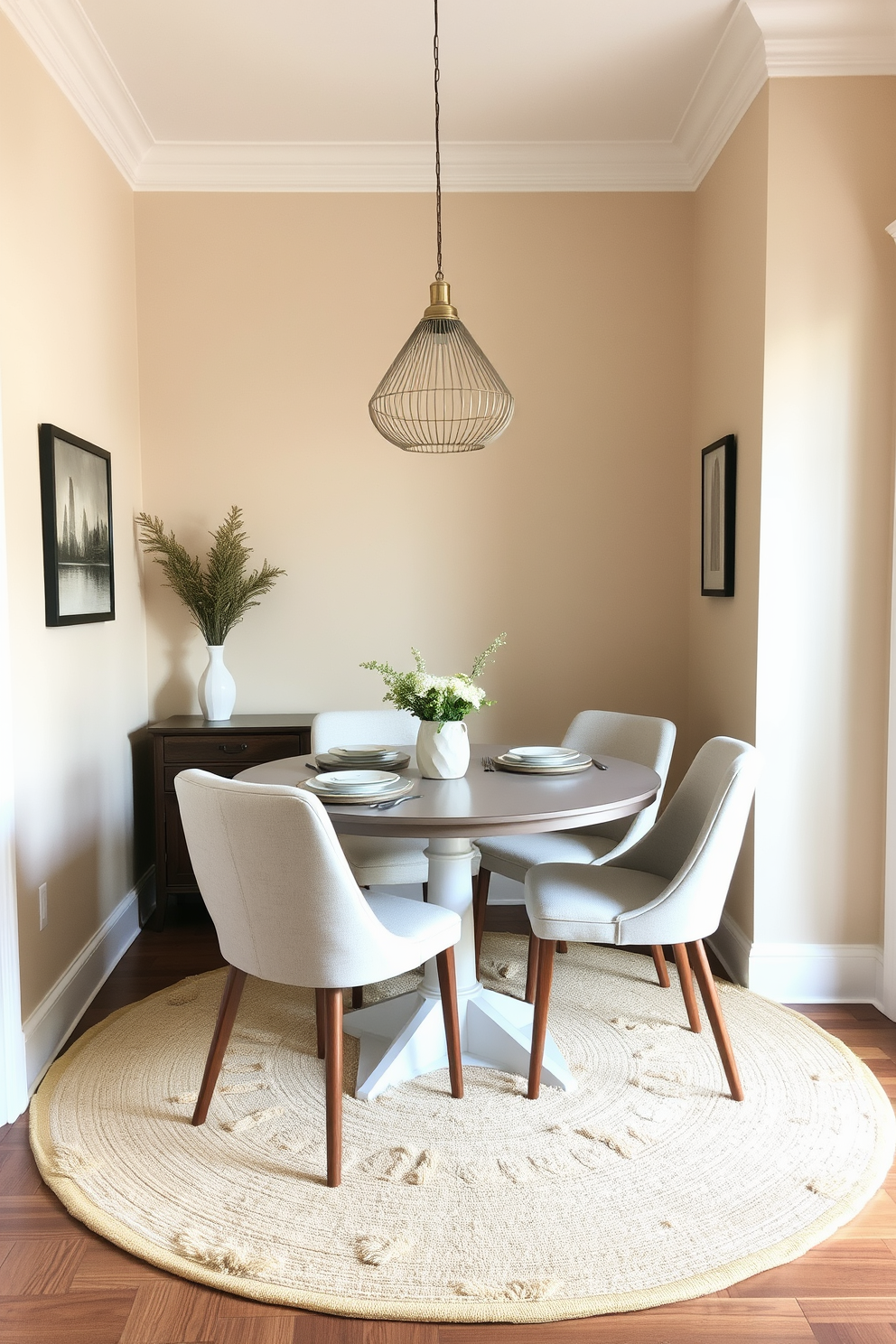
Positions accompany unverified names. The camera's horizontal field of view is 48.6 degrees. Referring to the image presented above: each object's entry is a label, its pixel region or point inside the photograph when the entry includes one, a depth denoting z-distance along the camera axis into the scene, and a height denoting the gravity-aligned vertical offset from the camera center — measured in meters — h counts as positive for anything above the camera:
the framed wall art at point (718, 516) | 3.36 +0.31
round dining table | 2.21 -0.51
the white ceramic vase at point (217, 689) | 3.87 -0.32
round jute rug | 1.83 -1.22
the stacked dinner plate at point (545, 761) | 2.71 -0.44
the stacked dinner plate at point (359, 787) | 2.33 -0.44
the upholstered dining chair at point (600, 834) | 3.02 -0.73
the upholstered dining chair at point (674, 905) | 2.40 -0.75
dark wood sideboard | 3.70 -0.56
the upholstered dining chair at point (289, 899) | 2.00 -0.62
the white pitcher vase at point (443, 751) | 2.63 -0.39
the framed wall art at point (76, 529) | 2.84 +0.25
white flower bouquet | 2.62 -0.24
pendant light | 3.90 +0.85
